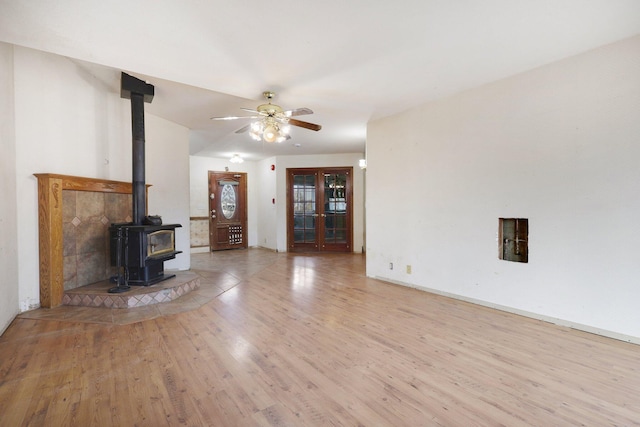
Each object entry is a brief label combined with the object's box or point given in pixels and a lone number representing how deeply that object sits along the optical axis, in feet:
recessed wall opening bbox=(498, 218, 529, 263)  10.30
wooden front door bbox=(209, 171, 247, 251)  25.11
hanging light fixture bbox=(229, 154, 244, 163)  23.25
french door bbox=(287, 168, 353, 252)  24.38
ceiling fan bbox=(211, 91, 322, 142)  10.39
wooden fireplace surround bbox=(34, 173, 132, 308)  10.04
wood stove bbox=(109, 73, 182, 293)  11.02
